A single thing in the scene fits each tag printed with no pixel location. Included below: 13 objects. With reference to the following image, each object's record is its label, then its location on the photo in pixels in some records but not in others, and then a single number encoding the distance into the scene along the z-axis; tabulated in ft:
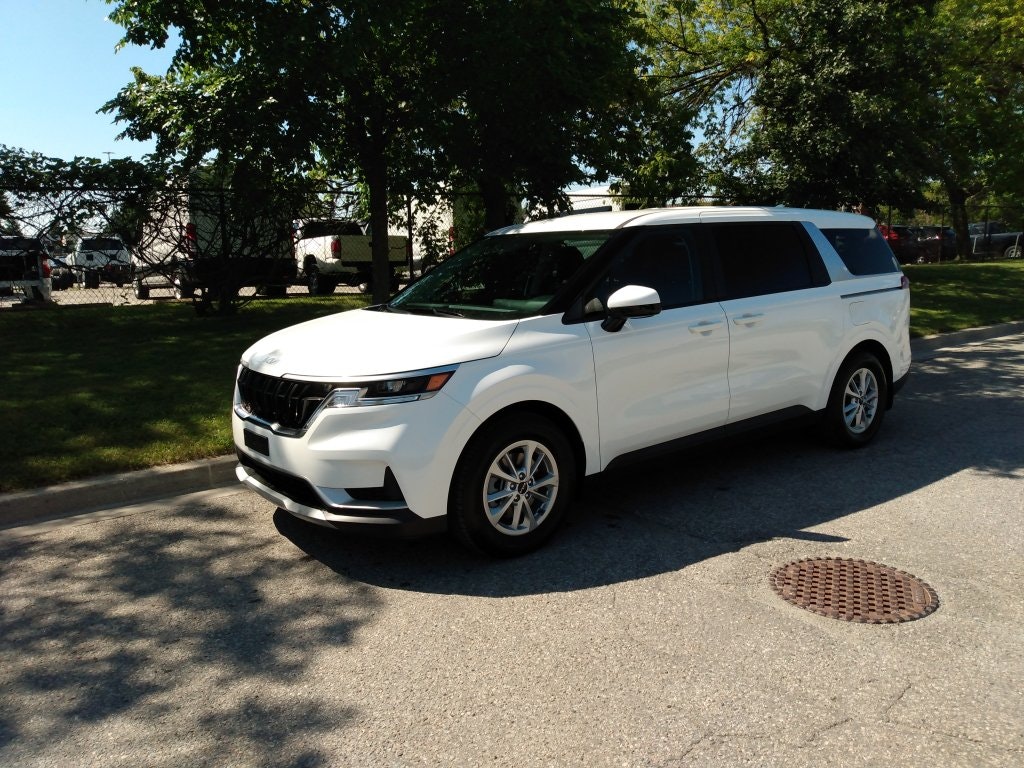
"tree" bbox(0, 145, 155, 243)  36.09
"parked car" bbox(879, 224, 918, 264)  102.83
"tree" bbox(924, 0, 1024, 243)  64.90
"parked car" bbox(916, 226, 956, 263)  110.32
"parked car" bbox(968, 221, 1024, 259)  122.72
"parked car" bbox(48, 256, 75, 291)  39.06
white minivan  13.52
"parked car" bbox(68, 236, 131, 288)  38.70
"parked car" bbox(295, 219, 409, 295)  44.62
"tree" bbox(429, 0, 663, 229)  30.48
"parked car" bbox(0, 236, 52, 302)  37.40
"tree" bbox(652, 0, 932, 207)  49.65
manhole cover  12.55
